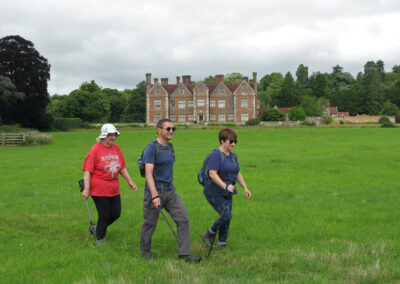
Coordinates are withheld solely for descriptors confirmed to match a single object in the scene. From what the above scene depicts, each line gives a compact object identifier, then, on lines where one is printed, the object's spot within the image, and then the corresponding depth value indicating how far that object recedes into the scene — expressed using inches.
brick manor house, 3462.1
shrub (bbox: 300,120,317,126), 2672.2
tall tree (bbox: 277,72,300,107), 4719.5
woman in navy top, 255.1
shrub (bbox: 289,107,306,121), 3257.9
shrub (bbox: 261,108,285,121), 3126.2
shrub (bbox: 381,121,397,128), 2425.0
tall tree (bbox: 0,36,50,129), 2326.5
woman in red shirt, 265.1
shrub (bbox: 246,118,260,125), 2987.2
